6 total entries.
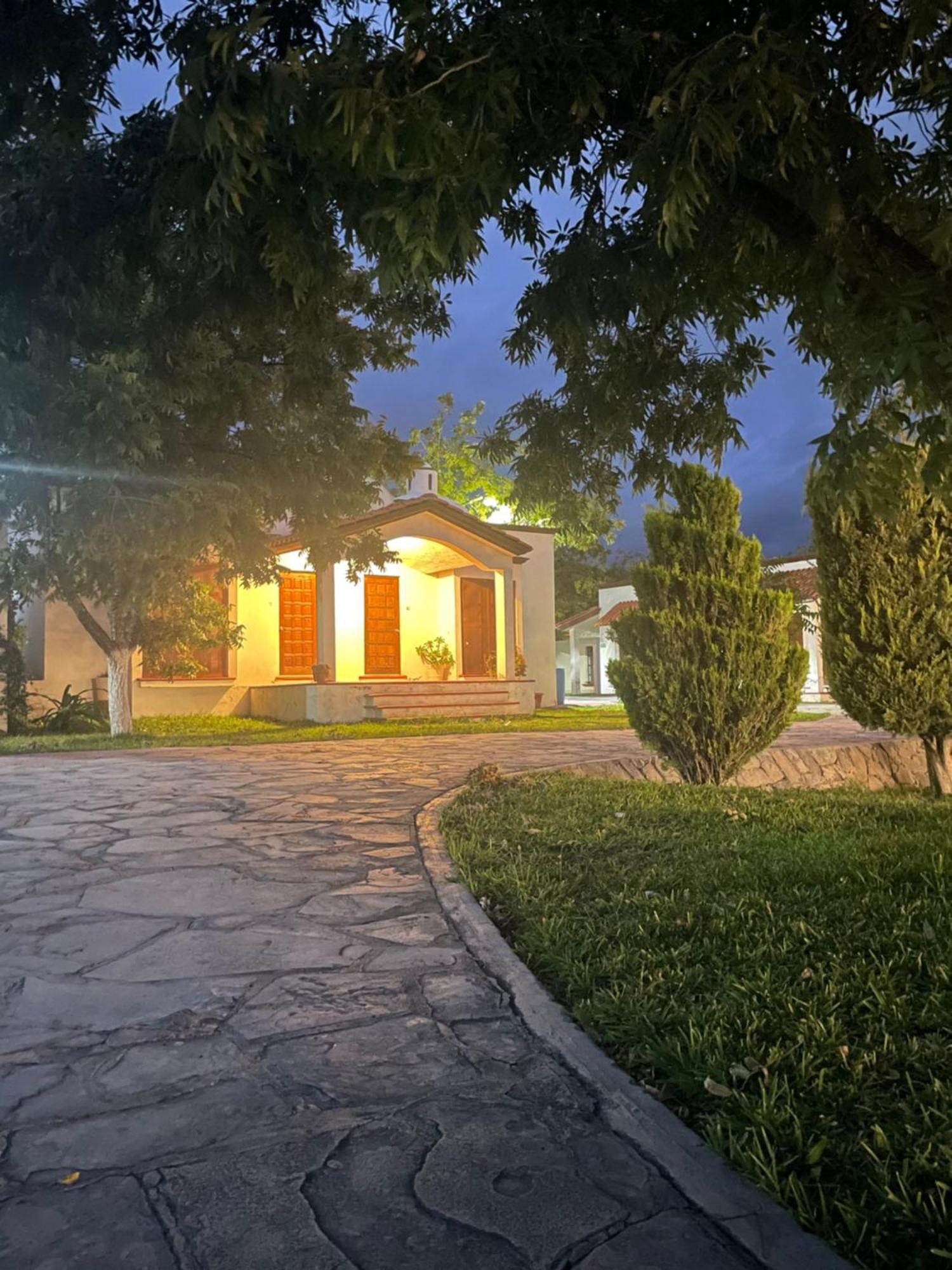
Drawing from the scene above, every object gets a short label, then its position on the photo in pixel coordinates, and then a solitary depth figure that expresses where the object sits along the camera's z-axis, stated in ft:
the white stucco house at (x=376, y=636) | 57.67
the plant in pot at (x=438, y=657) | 69.00
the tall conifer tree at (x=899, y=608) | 27.25
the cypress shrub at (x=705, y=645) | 26.11
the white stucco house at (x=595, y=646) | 96.78
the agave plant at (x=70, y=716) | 53.11
